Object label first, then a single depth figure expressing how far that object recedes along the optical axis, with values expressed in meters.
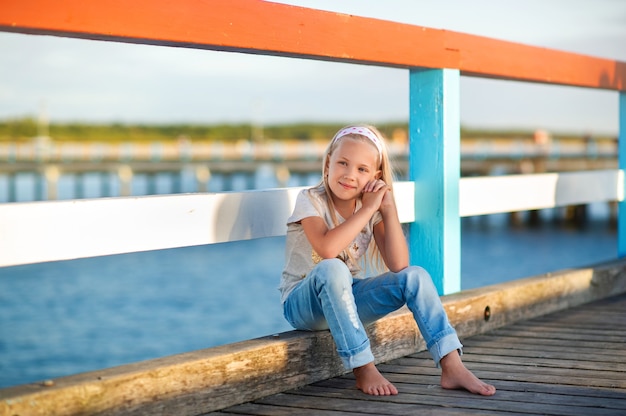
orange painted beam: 2.16
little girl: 2.60
